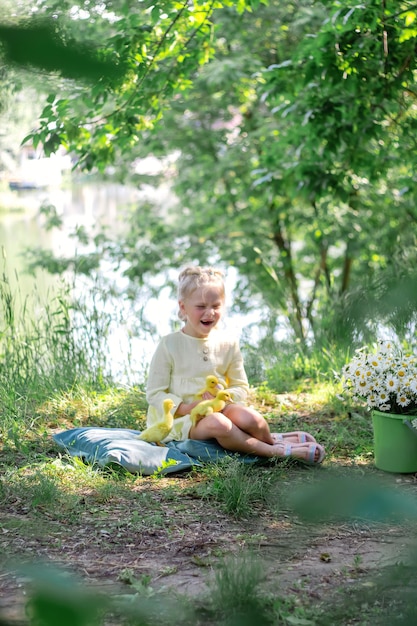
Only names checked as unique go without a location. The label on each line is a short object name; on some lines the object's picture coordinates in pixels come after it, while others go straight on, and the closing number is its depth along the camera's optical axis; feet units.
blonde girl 11.07
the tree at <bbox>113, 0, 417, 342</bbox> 14.90
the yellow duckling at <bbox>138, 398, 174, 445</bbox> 11.20
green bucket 10.67
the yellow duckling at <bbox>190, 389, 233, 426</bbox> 11.07
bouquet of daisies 10.77
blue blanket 10.69
